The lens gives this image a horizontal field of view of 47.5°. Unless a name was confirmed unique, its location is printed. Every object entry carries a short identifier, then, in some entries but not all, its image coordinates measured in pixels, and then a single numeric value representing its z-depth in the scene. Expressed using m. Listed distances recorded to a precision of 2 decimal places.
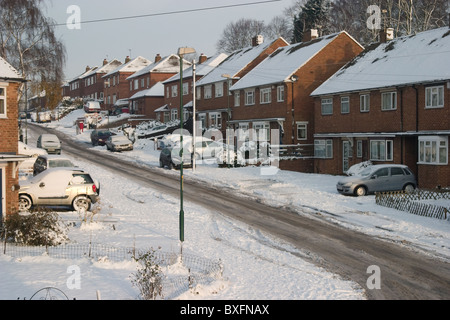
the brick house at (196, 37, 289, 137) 54.03
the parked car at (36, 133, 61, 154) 42.78
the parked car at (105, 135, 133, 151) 49.34
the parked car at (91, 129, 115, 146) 54.34
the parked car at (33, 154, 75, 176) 29.70
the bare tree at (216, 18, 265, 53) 94.62
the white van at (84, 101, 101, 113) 89.06
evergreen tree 68.81
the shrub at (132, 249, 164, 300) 11.05
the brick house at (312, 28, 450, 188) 29.78
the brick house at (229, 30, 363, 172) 43.16
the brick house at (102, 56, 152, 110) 92.06
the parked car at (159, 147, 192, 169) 38.16
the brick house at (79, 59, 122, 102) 108.69
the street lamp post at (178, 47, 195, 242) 17.11
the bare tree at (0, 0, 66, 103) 35.41
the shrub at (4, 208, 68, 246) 15.84
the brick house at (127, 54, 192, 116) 80.25
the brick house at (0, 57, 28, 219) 18.23
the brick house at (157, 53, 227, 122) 66.31
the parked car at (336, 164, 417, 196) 26.62
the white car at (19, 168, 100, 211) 21.11
